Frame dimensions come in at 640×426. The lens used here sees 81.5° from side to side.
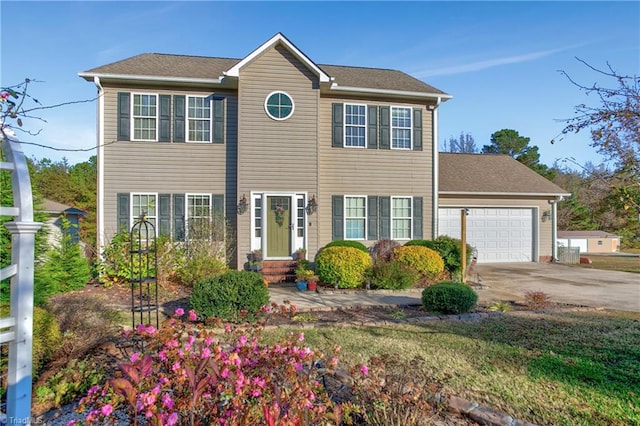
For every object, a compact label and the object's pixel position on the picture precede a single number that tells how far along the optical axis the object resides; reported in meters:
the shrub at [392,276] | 8.98
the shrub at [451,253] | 10.41
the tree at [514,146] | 30.09
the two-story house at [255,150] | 10.49
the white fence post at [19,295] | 2.40
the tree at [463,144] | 42.50
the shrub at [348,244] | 10.55
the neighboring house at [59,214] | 11.33
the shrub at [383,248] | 10.73
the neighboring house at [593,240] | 23.88
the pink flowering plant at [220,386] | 1.94
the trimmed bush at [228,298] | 5.57
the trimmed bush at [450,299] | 6.36
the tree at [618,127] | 2.98
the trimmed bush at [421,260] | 9.58
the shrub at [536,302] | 6.95
